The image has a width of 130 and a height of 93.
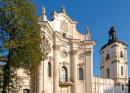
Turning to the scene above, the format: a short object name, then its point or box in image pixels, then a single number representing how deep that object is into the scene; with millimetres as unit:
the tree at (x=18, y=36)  16465
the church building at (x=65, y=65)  25336
